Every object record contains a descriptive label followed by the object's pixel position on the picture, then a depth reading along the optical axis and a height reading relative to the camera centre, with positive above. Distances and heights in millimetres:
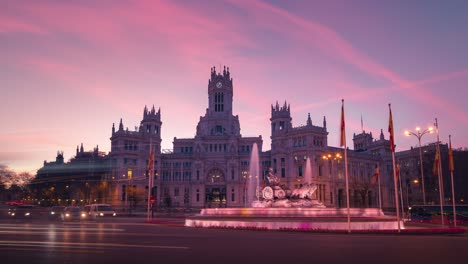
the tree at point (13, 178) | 141000 +5138
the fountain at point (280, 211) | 36938 -2515
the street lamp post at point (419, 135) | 47094 +6732
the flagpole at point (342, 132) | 36719 +5050
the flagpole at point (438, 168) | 46853 +2391
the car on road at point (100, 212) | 60369 -3307
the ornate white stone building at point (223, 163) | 123688 +8716
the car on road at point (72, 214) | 57384 -3033
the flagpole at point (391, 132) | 36756 +5083
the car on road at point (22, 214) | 70125 -3797
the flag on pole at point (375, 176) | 64450 +2211
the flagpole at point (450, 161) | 43975 +2958
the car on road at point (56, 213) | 63384 -3121
